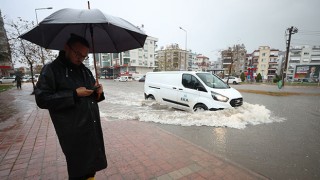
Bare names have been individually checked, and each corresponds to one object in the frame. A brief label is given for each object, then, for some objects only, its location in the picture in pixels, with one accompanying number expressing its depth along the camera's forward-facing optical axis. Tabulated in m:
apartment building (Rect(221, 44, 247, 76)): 80.75
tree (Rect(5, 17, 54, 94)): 14.21
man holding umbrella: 1.68
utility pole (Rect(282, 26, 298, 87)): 24.39
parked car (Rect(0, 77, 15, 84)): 40.76
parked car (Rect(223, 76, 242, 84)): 32.89
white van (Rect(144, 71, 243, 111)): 6.60
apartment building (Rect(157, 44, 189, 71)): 64.61
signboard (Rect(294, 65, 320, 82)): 40.16
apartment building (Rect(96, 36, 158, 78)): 61.47
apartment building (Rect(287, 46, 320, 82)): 69.64
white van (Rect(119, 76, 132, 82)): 44.53
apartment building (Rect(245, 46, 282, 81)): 72.75
